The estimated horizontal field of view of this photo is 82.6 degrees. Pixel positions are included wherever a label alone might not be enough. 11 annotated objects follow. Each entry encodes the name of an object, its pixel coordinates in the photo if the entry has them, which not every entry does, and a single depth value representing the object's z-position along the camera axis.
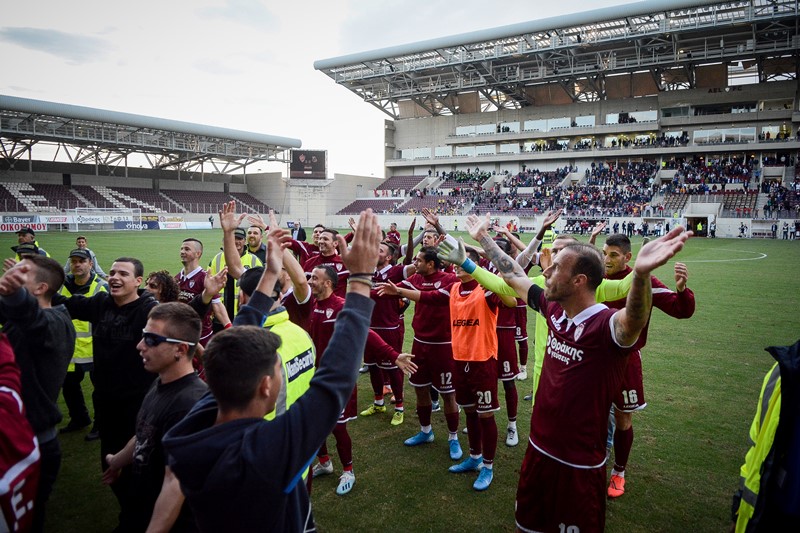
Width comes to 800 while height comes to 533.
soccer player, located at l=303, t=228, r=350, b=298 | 6.65
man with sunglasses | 2.52
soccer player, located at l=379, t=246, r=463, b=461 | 5.12
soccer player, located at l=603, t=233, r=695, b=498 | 4.15
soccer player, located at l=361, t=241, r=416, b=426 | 5.95
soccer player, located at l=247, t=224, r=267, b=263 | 8.16
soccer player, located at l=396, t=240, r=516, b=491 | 4.50
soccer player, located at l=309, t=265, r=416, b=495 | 4.41
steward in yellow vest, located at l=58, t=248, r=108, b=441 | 5.68
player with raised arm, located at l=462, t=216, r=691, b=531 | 2.77
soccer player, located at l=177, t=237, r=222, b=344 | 6.50
